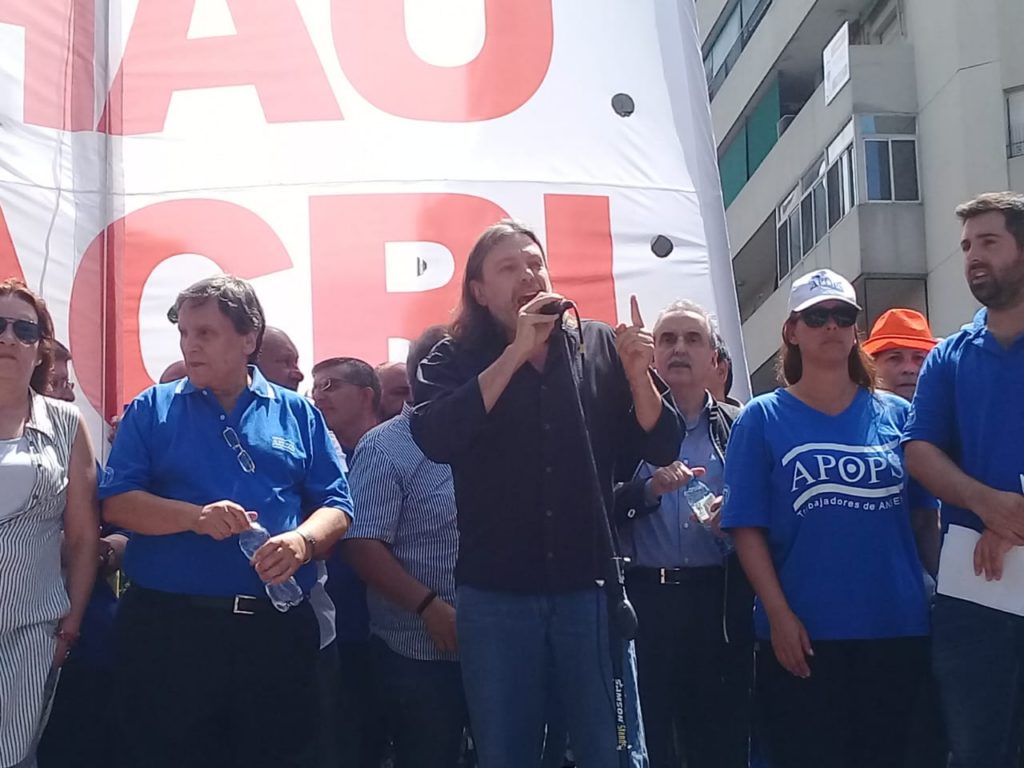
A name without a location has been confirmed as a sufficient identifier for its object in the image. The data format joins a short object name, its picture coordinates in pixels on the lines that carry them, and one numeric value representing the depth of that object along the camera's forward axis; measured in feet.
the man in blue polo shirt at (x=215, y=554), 10.18
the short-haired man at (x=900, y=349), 14.65
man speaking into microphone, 9.13
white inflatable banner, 15.70
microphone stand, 9.00
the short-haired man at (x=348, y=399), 14.12
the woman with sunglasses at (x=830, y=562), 10.80
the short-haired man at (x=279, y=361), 13.98
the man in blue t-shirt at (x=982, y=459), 10.09
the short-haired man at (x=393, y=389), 14.57
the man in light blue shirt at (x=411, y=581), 11.53
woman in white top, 9.87
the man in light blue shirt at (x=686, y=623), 11.92
